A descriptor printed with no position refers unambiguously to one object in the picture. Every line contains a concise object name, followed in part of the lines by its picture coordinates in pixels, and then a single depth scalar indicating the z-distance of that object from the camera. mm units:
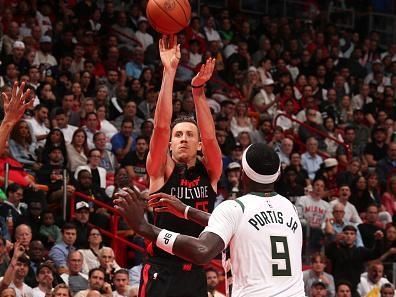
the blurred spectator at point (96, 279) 11531
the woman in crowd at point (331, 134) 18891
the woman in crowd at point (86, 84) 16297
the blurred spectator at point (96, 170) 14148
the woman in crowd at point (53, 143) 13883
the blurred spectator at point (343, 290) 13062
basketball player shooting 7180
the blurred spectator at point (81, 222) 12711
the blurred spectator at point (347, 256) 14352
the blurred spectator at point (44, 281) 11328
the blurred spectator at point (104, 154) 14820
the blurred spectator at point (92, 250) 12527
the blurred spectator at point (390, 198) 16922
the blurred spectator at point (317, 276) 13480
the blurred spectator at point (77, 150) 14273
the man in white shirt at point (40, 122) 14535
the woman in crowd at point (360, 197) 16578
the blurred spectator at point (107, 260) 12476
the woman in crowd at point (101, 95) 16062
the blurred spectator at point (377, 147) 18672
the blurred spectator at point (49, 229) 12703
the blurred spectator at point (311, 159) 17266
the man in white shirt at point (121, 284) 11914
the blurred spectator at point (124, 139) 15562
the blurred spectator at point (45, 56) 16766
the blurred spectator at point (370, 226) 15391
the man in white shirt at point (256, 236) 5758
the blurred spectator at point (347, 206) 15891
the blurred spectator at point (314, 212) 14609
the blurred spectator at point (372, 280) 14008
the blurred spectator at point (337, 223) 15016
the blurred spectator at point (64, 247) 12352
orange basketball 8305
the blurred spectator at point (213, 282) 11909
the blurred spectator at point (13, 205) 12424
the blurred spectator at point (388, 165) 18078
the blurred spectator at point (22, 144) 13884
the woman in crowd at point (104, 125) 15813
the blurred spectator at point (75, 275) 11938
